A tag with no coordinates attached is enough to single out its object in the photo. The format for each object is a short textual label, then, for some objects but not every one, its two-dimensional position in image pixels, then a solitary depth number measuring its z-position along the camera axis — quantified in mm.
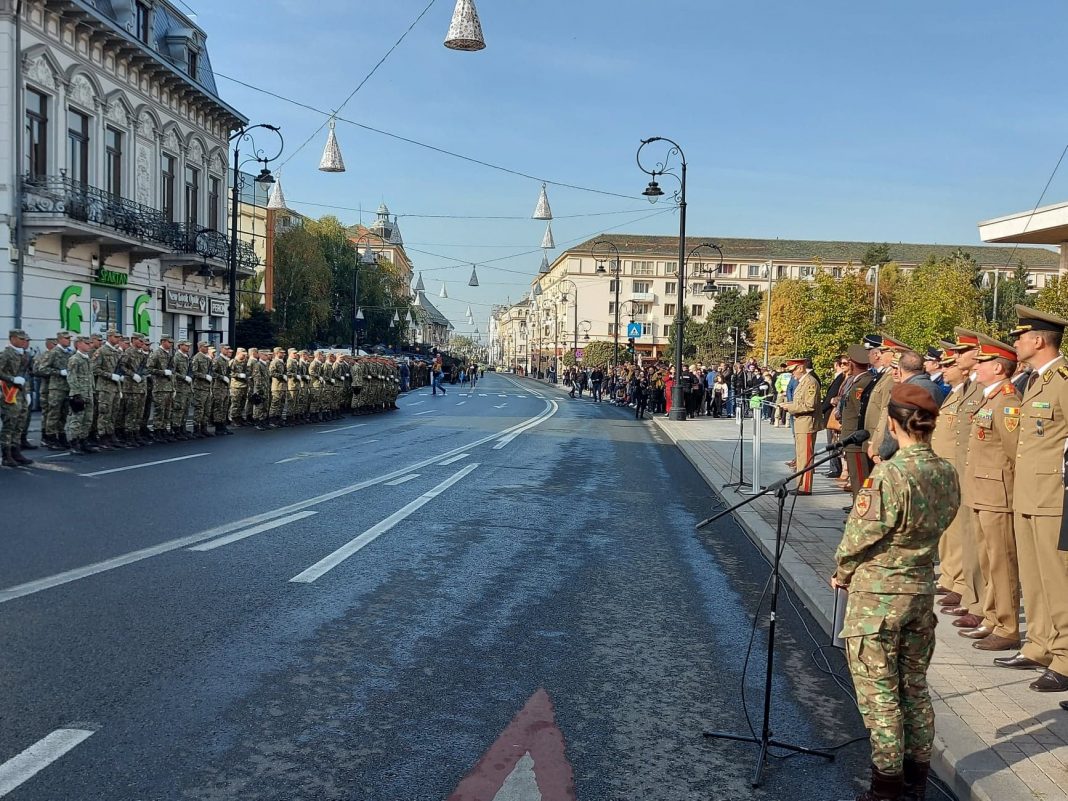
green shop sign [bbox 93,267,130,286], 28797
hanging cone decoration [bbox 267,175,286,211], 37034
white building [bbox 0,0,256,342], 24703
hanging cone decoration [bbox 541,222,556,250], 37469
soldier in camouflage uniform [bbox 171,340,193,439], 19531
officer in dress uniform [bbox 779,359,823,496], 14219
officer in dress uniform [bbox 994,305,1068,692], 5633
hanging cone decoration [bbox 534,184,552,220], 29469
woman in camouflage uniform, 3945
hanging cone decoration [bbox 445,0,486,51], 14023
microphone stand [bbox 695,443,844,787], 4449
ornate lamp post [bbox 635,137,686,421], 31250
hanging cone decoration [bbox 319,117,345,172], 22625
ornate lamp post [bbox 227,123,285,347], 28047
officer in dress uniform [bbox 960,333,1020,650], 6297
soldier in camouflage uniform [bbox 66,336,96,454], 16234
